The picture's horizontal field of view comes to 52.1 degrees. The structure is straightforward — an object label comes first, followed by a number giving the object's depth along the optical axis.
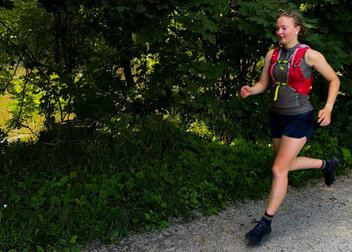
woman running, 3.03
